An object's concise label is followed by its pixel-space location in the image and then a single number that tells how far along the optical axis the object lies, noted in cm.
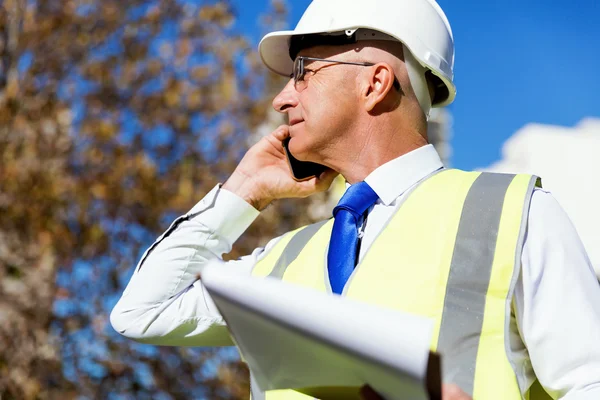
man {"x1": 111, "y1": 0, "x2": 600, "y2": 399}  201
